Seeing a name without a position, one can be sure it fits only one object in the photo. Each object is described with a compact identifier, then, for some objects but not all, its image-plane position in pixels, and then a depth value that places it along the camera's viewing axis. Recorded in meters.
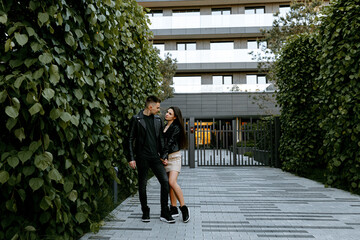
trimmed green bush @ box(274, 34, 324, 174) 10.07
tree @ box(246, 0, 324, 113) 15.73
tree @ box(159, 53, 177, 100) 21.64
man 4.95
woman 5.14
